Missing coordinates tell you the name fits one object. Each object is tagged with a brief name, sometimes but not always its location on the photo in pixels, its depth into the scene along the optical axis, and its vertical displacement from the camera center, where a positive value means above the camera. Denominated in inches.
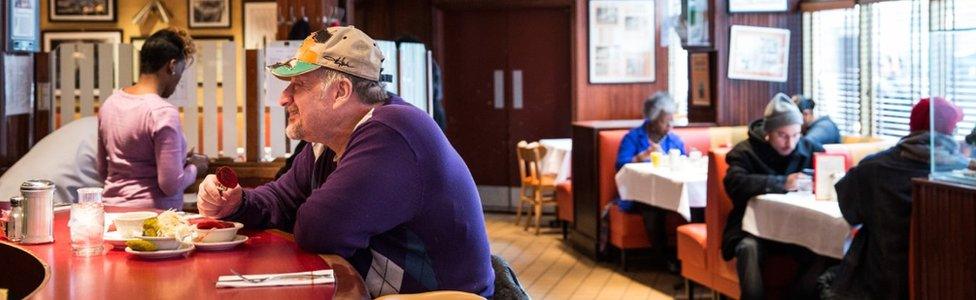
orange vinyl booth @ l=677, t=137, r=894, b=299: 285.7 -32.9
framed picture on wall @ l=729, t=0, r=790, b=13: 392.8 +30.5
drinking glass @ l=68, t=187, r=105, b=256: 134.3 -11.7
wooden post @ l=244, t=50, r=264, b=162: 278.2 +1.9
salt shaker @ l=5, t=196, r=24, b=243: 141.3 -11.5
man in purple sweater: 127.4 -7.3
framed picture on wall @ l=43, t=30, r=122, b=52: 514.0 +30.2
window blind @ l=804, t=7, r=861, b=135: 366.0 +11.8
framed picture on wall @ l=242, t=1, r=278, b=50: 502.0 +34.4
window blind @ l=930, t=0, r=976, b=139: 221.8 +8.1
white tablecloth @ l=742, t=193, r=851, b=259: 251.0 -22.9
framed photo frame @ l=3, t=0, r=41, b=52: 260.5 +17.9
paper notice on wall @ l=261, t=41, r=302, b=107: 277.6 +11.6
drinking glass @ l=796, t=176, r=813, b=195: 273.3 -16.3
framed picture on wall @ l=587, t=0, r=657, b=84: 526.6 +27.2
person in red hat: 228.8 -15.9
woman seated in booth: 383.2 -8.5
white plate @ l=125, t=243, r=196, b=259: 130.0 -13.9
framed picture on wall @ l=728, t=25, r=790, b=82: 395.5 +16.9
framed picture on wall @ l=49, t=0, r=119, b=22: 513.5 +40.8
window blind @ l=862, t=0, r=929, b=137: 322.0 +11.5
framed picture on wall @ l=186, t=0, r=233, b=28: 508.7 +38.3
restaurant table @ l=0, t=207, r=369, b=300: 111.3 -14.8
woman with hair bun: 203.2 -3.2
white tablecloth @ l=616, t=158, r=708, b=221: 340.5 -20.6
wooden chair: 461.4 -25.8
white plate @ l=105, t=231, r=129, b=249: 138.5 -13.3
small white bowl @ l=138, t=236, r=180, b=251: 131.0 -13.0
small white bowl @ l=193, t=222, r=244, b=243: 137.8 -12.9
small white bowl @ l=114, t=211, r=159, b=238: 139.2 -11.9
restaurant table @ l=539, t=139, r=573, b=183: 461.1 -17.4
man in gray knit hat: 276.8 -14.8
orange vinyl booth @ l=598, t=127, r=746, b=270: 383.5 -18.1
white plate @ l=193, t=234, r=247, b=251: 136.1 -13.8
